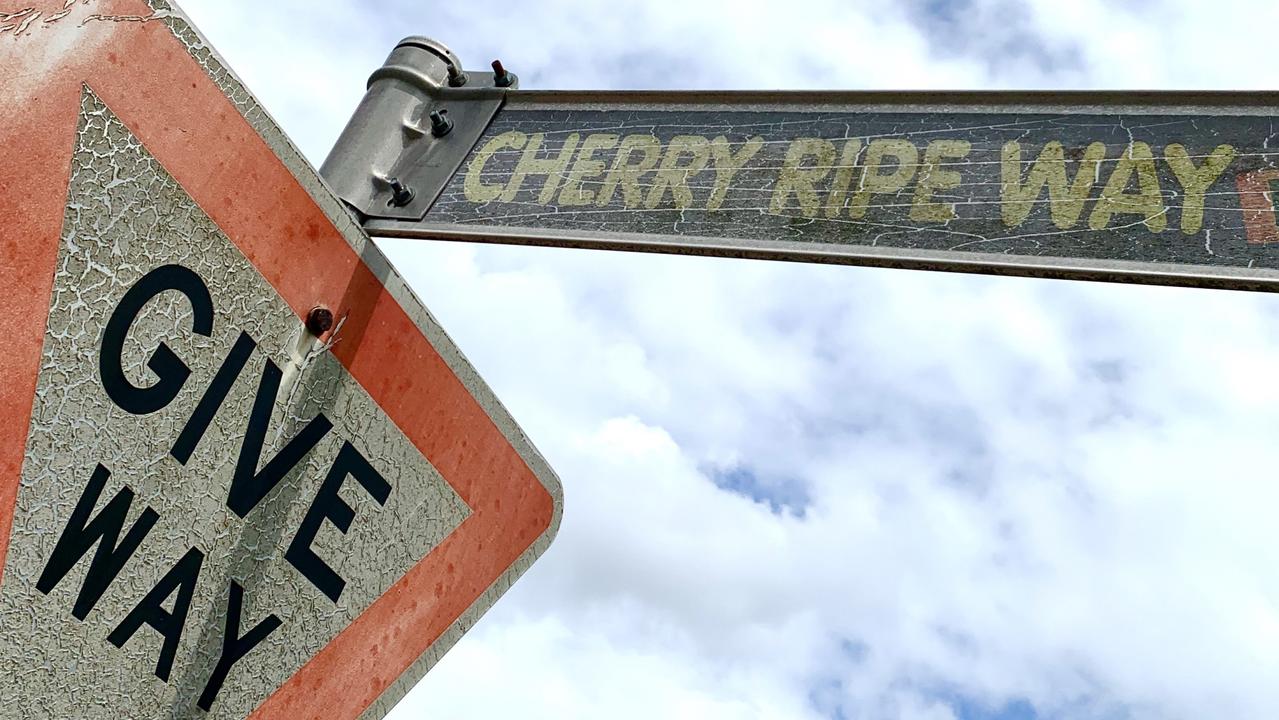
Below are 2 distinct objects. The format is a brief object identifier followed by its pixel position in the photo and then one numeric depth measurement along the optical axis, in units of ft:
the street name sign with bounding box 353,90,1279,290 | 5.00
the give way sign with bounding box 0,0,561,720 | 4.30
